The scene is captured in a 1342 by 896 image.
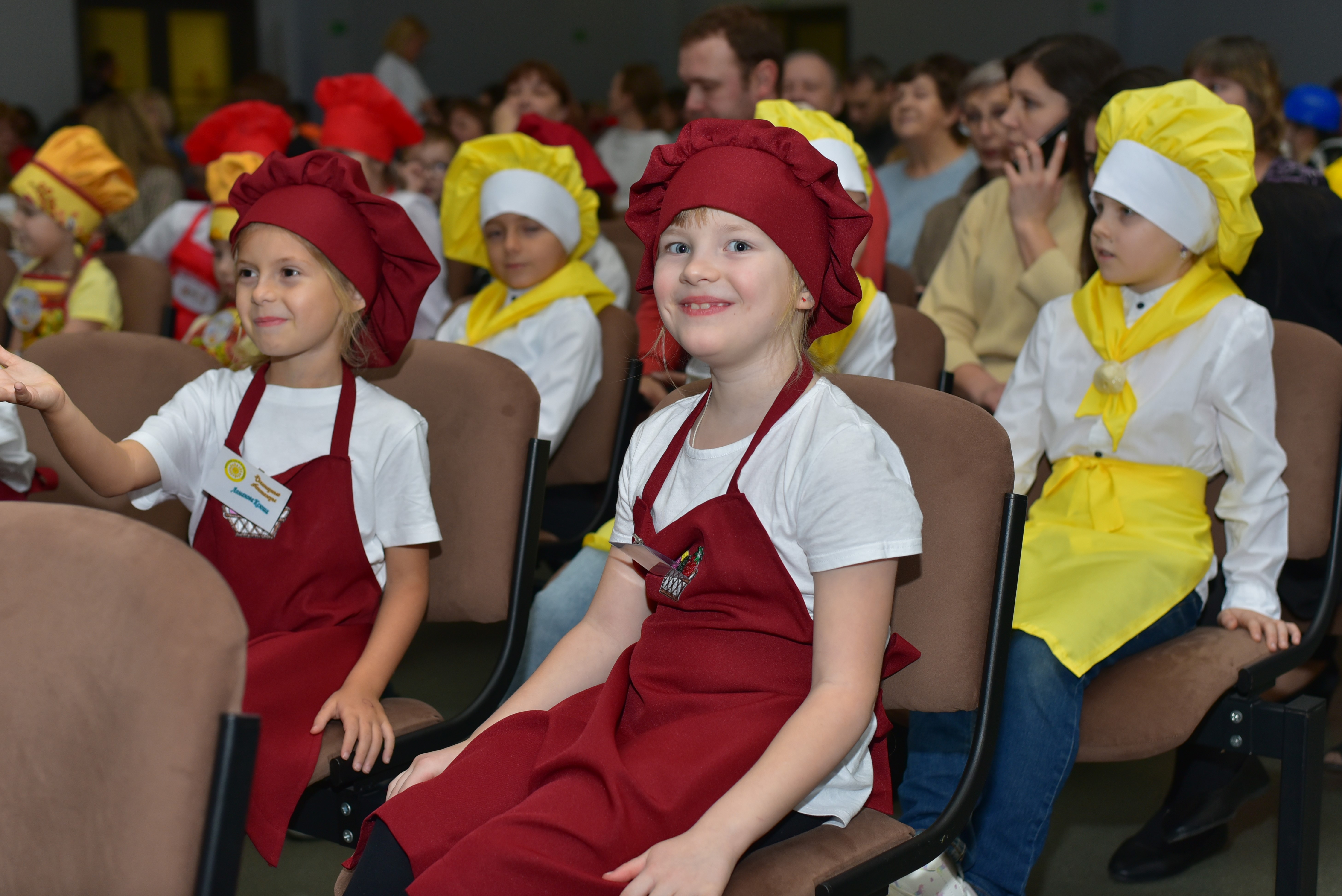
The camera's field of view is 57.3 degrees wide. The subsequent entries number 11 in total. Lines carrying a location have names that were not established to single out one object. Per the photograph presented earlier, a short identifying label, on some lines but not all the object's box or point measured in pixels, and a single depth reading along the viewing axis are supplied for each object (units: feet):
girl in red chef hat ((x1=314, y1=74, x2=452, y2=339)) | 12.69
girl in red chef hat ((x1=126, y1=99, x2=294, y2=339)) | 11.34
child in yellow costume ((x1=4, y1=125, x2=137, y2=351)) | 11.22
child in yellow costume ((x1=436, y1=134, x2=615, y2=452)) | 8.60
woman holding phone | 8.47
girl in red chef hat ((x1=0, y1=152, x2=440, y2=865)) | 5.34
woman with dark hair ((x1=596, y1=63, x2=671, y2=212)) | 17.66
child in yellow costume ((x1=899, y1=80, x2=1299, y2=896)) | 5.35
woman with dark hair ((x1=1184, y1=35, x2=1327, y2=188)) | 9.31
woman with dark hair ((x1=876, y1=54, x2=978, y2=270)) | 12.87
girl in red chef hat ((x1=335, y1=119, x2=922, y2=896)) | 3.66
